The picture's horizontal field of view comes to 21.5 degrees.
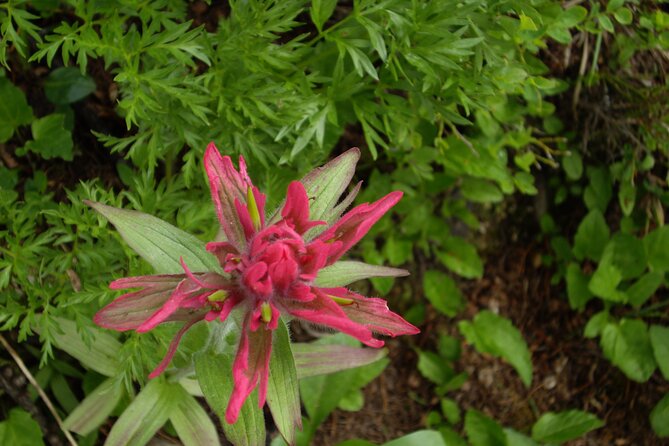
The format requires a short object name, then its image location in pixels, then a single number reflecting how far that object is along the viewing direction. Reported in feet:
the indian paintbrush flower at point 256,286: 1.21
